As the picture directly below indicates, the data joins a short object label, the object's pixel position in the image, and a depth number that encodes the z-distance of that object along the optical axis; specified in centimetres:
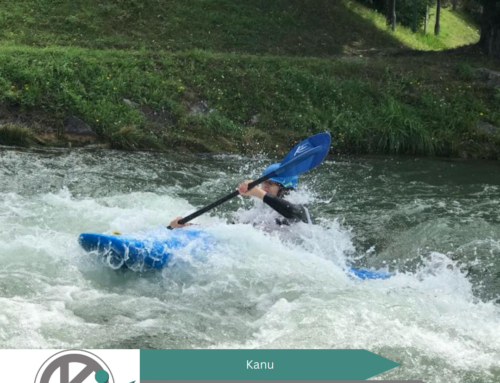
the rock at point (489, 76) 1335
